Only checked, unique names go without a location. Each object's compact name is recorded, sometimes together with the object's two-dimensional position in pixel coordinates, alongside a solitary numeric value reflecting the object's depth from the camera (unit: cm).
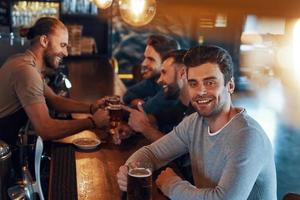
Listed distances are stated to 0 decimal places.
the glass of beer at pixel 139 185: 157
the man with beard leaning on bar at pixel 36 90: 245
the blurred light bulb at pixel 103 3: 354
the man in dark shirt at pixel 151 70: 349
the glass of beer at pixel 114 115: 248
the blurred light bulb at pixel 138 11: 322
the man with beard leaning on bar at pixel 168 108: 241
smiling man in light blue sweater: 153
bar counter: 172
